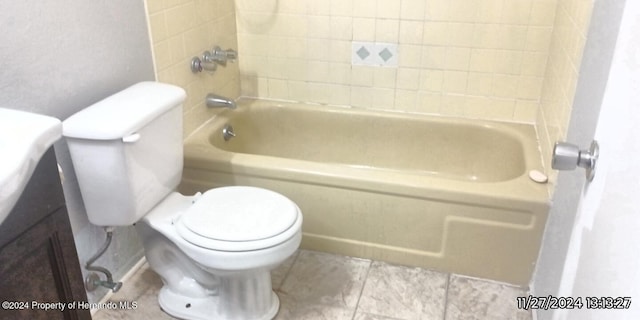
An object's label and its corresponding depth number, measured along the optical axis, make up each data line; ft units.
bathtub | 6.48
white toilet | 5.19
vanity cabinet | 3.45
